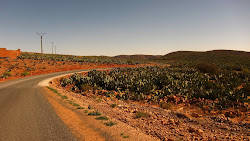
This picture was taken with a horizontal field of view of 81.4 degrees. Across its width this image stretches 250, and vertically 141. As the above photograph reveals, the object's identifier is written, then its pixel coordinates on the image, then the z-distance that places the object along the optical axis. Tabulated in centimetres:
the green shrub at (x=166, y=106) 986
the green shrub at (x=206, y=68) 2425
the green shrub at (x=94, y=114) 716
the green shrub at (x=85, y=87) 1495
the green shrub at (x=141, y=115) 740
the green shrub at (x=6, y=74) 2268
